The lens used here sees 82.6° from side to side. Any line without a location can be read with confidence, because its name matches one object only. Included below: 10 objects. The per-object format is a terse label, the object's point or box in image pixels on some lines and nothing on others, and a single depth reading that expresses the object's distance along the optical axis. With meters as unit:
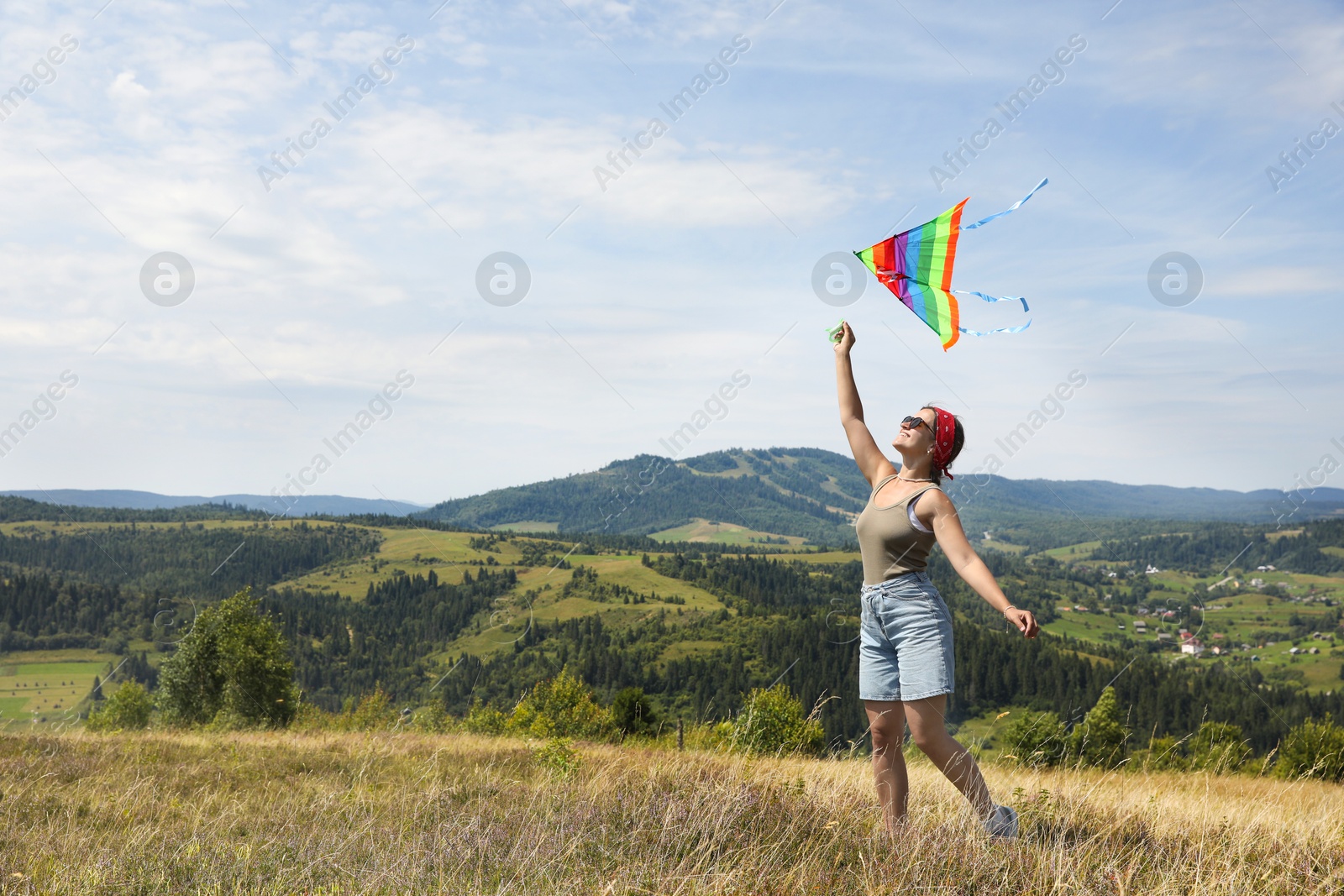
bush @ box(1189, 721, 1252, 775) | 5.50
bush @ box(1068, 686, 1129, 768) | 6.90
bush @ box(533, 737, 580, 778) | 5.40
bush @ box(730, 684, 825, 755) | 6.07
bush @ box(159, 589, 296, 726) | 40.88
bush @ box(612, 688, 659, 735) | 29.83
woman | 3.59
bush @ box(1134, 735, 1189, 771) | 6.72
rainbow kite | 4.59
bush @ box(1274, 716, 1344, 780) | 15.28
